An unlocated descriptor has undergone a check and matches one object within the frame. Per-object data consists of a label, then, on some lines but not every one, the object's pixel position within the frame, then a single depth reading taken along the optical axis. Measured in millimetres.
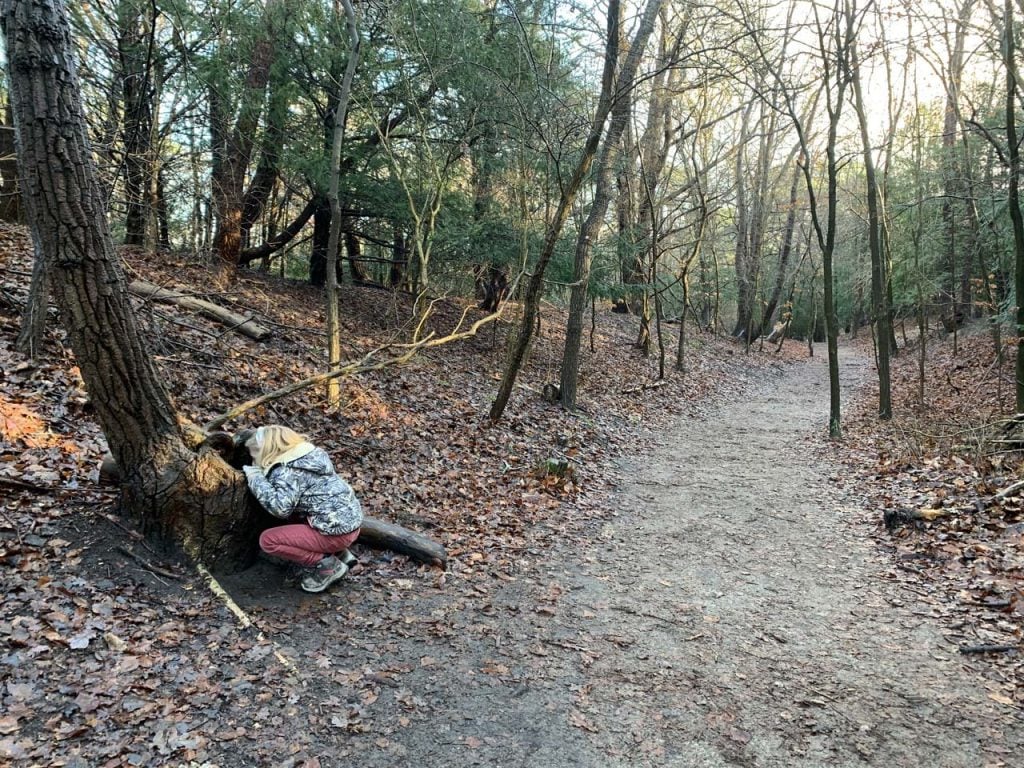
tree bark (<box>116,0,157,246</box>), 8336
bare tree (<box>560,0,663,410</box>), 11011
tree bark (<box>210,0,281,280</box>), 9609
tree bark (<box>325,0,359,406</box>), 7348
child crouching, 4453
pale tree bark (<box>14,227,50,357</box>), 5857
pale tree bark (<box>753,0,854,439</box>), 10641
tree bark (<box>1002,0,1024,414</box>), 8492
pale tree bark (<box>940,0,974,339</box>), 12844
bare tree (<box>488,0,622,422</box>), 9143
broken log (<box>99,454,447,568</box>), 5523
